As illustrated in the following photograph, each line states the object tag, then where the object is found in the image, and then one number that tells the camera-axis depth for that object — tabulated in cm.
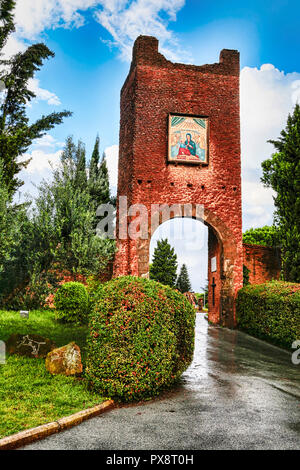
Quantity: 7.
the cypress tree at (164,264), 3953
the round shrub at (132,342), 511
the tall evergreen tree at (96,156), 2091
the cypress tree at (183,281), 4309
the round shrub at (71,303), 1266
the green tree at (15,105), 904
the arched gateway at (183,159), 1484
